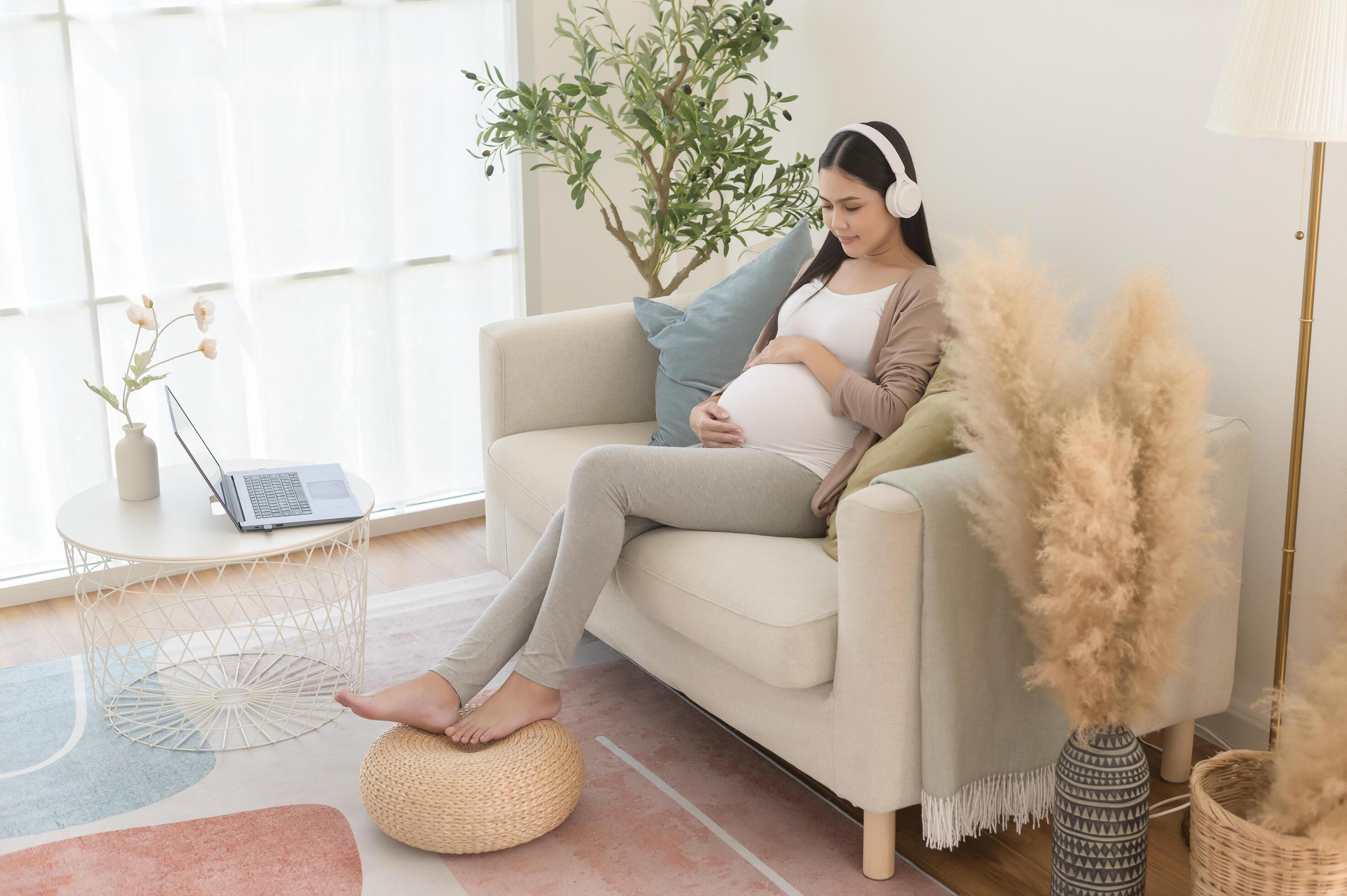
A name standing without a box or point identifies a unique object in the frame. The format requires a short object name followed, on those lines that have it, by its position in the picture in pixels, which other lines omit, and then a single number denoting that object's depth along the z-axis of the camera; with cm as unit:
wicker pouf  205
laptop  244
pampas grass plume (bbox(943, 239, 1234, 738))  165
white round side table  238
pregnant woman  224
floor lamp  174
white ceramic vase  253
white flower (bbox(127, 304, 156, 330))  250
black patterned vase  184
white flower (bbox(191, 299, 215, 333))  254
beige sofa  191
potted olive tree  317
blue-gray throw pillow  278
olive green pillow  213
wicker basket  166
